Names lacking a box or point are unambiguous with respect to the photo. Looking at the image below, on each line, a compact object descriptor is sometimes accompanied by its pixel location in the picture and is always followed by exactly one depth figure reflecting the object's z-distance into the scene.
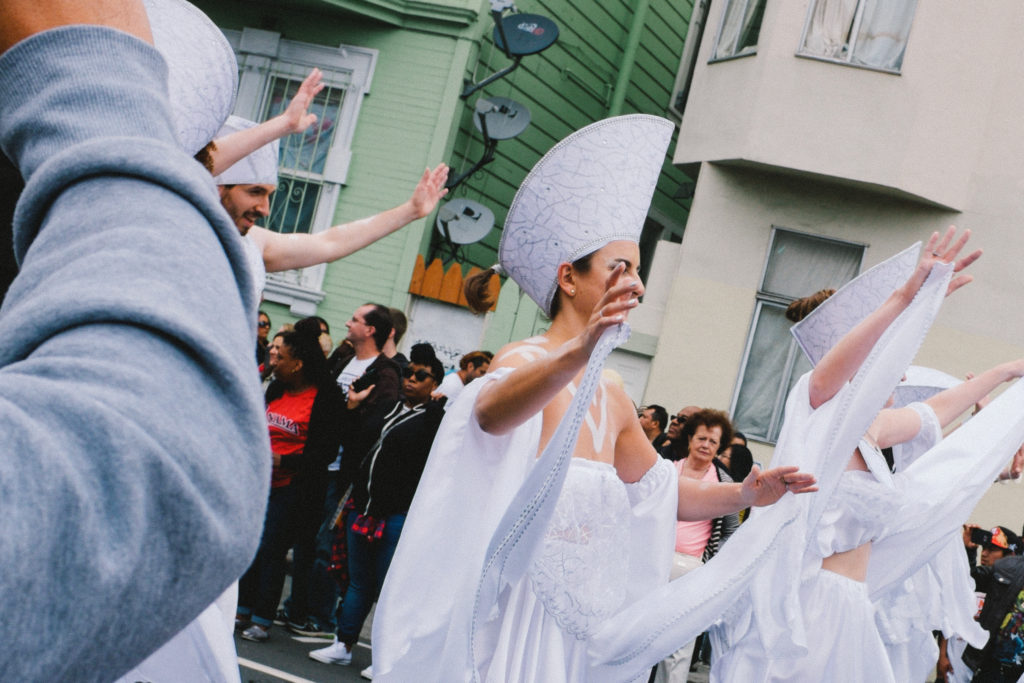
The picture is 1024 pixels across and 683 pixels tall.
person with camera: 7.68
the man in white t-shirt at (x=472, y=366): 7.93
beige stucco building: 11.21
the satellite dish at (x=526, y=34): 12.12
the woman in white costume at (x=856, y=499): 4.21
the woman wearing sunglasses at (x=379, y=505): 6.96
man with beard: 3.73
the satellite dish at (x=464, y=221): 12.04
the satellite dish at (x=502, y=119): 12.23
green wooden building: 12.33
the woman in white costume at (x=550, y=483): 2.88
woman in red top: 7.32
